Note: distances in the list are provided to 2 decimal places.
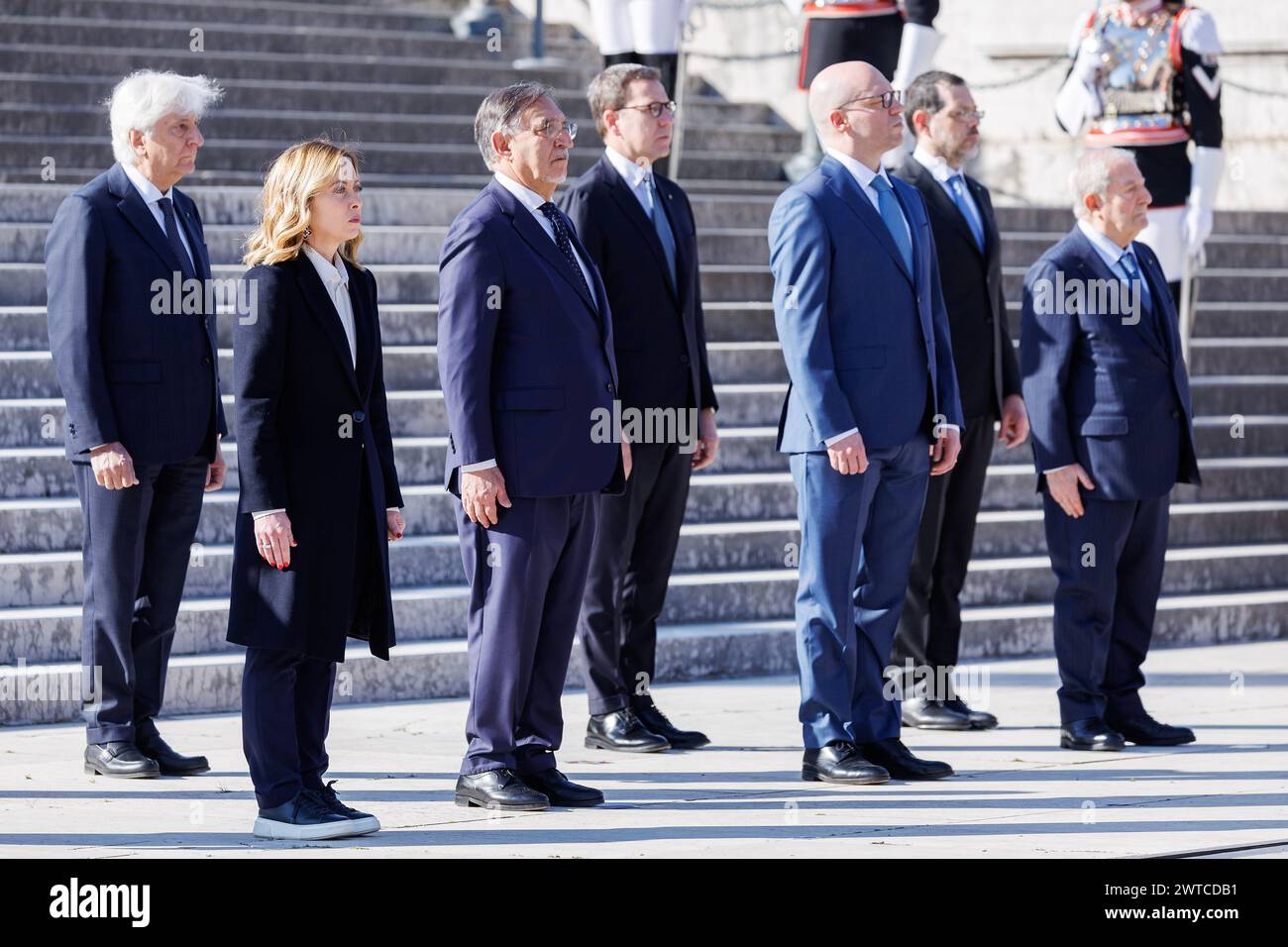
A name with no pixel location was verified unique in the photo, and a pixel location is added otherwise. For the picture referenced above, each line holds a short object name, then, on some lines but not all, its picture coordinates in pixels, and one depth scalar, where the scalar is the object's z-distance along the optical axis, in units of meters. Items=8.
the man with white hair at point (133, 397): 13.42
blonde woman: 11.46
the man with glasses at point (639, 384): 14.71
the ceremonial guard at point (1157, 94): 19.73
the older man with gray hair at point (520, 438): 12.44
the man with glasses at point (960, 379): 15.59
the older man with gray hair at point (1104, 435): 14.71
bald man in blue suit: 13.30
